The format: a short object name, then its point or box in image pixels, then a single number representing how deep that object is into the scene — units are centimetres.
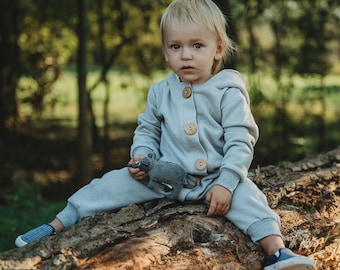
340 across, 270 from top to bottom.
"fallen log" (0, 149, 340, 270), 221
